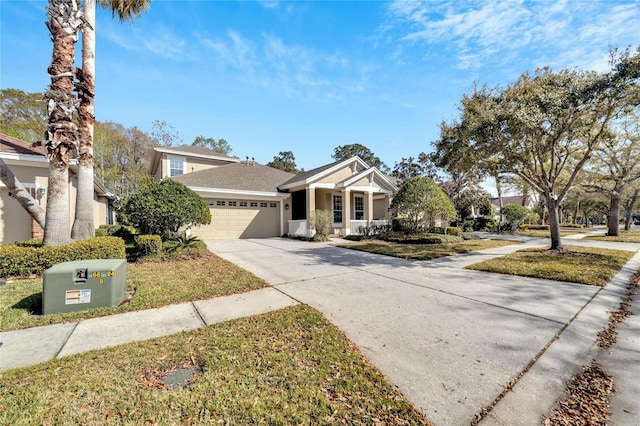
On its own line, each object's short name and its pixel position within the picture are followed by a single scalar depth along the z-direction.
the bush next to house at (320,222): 15.02
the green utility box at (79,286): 4.17
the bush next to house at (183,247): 8.96
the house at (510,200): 55.98
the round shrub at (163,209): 8.86
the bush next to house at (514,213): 21.62
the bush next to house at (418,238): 13.41
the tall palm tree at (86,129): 8.05
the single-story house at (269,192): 15.23
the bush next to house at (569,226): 29.70
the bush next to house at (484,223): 22.03
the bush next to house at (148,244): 8.41
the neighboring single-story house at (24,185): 8.92
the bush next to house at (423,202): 13.93
